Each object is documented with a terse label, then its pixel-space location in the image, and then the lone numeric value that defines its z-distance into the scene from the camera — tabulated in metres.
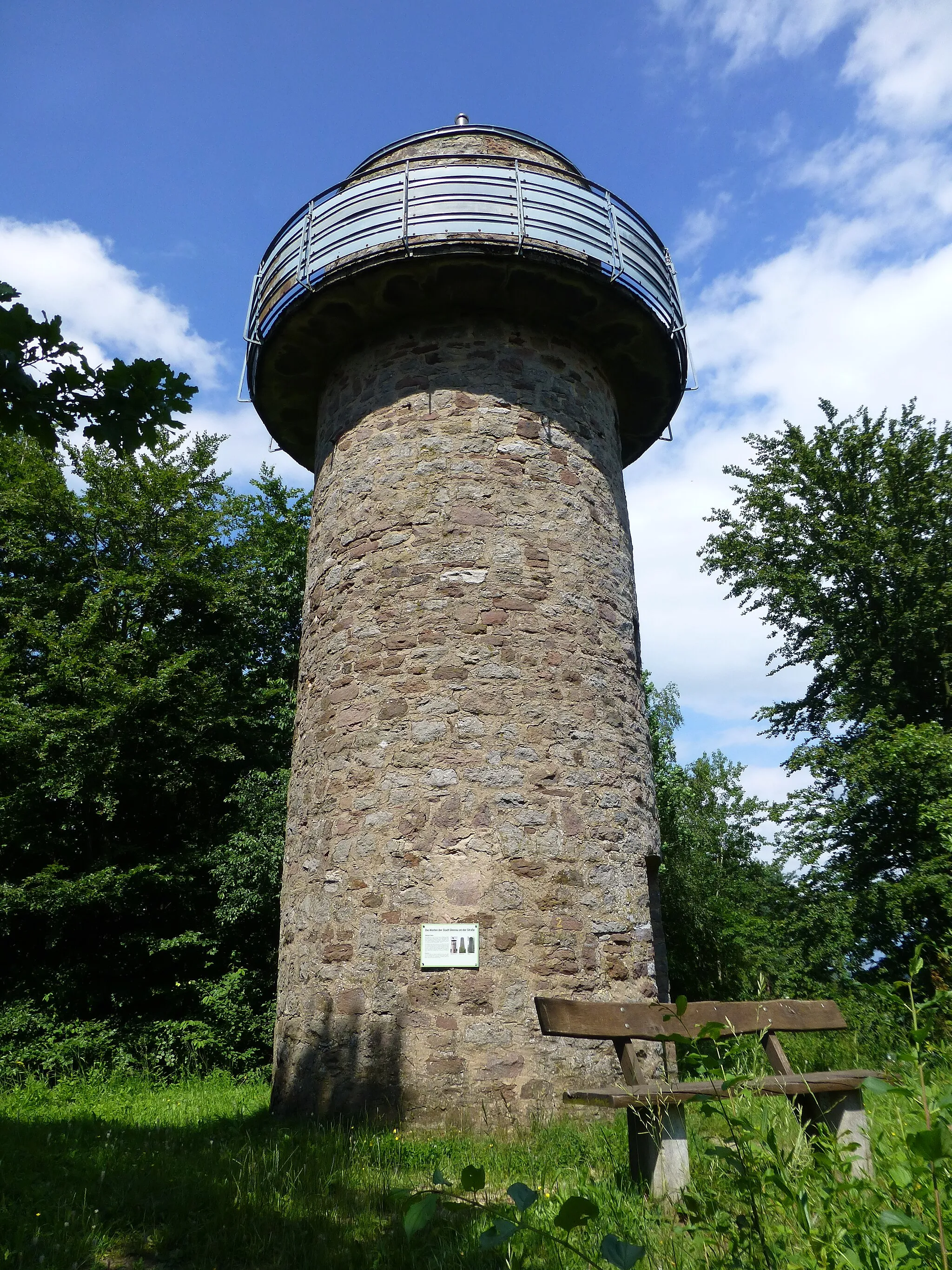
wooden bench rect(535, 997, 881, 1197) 3.20
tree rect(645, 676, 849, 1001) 11.24
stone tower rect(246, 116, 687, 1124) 5.55
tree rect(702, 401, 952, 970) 10.73
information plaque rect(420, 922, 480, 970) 5.48
